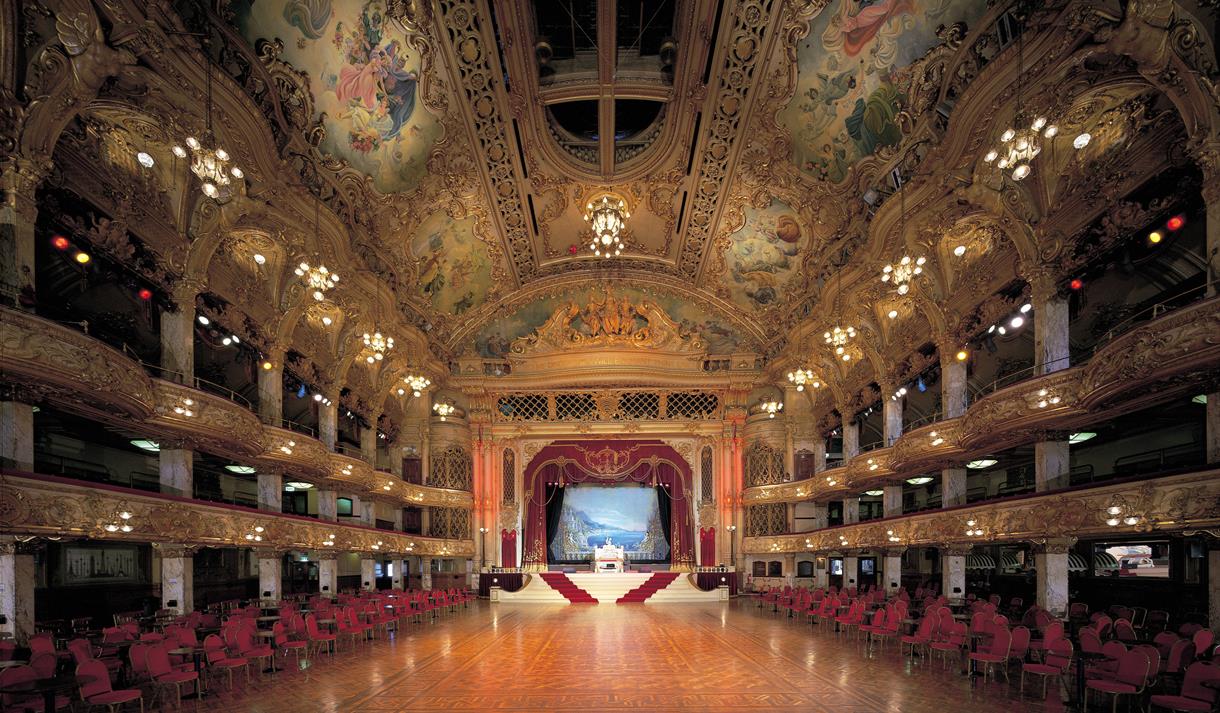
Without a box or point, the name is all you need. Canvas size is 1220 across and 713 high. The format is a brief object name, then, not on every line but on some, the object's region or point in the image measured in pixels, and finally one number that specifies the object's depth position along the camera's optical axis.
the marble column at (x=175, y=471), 14.30
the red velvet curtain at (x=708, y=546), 29.16
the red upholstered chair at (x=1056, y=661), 8.84
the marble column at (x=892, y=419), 21.55
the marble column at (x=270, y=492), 18.22
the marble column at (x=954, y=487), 18.23
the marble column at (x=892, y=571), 20.86
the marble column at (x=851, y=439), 24.80
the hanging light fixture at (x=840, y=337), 16.48
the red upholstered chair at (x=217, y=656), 9.91
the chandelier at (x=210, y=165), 9.09
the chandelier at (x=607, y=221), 18.69
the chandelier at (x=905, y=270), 12.87
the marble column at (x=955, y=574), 17.39
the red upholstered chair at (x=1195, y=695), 6.84
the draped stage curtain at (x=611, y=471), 29.98
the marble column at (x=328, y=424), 21.66
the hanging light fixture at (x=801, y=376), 19.17
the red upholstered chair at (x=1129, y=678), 7.61
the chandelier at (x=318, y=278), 13.34
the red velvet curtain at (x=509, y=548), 29.19
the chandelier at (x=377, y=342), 16.47
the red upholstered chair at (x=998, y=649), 9.77
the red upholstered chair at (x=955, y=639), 10.81
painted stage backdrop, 33.28
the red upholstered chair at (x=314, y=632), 12.67
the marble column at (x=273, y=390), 18.25
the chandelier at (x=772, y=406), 24.36
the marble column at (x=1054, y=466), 14.19
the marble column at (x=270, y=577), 17.64
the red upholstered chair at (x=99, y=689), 7.66
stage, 26.69
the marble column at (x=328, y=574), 20.91
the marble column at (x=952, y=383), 17.77
